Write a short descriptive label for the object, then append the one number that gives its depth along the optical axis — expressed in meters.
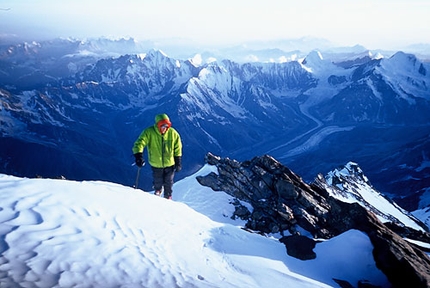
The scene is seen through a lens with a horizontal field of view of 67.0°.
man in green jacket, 14.38
